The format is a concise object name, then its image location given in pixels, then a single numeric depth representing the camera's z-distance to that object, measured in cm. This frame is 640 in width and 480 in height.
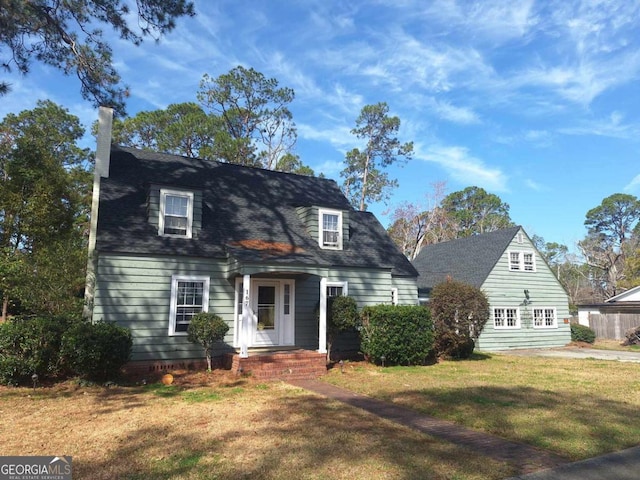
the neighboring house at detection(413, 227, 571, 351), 2116
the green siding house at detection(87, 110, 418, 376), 1211
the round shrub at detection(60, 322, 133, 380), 981
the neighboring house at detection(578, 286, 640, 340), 2603
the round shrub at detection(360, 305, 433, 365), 1370
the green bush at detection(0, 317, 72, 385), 958
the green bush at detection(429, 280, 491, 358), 1541
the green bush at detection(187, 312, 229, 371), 1166
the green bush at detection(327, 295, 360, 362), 1354
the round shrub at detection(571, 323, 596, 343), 2439
